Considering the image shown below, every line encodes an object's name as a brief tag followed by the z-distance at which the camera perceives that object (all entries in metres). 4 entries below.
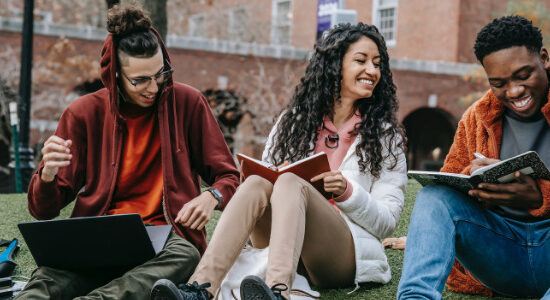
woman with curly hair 2.63
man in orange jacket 2.38
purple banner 7.78
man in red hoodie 3.09
